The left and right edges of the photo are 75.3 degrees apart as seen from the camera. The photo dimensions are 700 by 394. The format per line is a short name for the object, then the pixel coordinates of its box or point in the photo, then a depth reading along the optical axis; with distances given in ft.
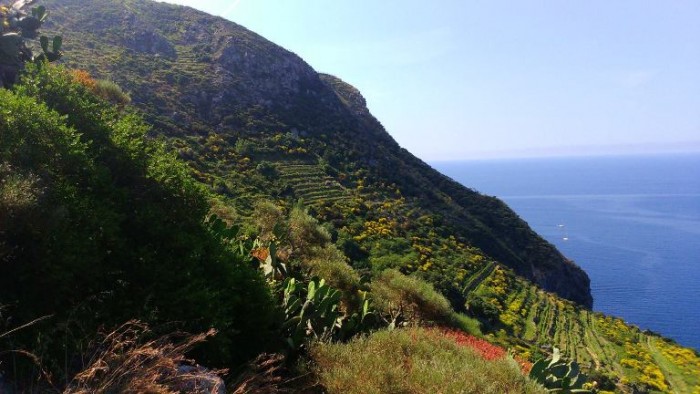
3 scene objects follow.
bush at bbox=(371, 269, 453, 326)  63.00
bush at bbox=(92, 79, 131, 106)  72.41
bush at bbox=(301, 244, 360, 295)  61.46
